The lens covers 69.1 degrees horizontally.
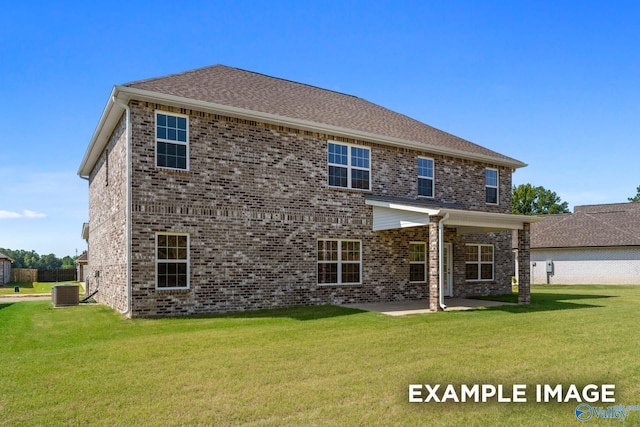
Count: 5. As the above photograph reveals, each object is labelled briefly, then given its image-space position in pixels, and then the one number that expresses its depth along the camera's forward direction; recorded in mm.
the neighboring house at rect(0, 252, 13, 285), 39844
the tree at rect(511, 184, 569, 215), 63562
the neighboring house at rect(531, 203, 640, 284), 30156
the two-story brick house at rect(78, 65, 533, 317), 12375
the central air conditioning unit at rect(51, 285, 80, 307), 15734
